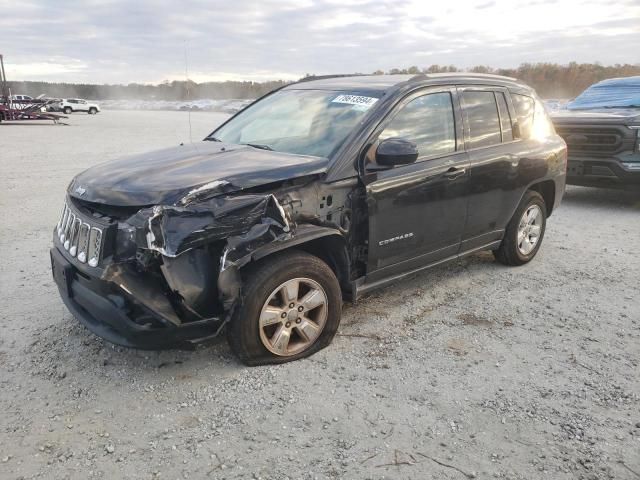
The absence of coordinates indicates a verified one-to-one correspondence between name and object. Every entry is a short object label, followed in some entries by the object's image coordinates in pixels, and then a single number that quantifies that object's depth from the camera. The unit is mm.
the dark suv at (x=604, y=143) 7793
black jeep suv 2961
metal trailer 27609
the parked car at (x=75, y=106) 45531
